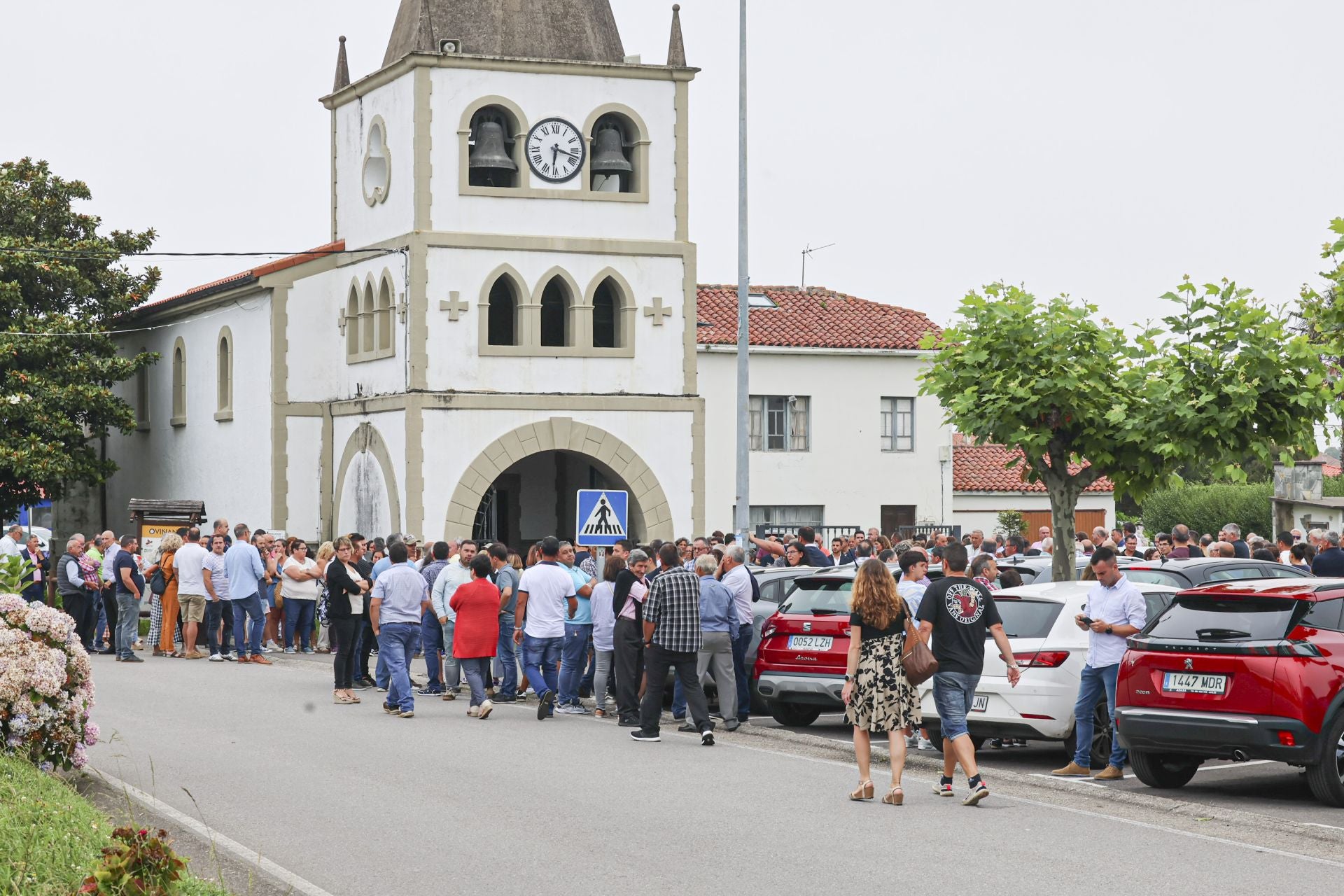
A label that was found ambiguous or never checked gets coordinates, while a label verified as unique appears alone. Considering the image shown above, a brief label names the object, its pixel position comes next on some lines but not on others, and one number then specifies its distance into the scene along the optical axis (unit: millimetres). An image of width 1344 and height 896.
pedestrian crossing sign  24125
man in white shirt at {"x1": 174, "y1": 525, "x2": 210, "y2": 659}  24547
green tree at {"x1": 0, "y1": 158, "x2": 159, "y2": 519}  38938
